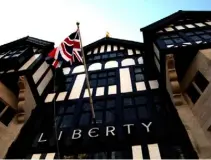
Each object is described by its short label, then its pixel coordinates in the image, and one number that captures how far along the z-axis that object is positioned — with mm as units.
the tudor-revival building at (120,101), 9602
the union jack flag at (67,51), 11750
